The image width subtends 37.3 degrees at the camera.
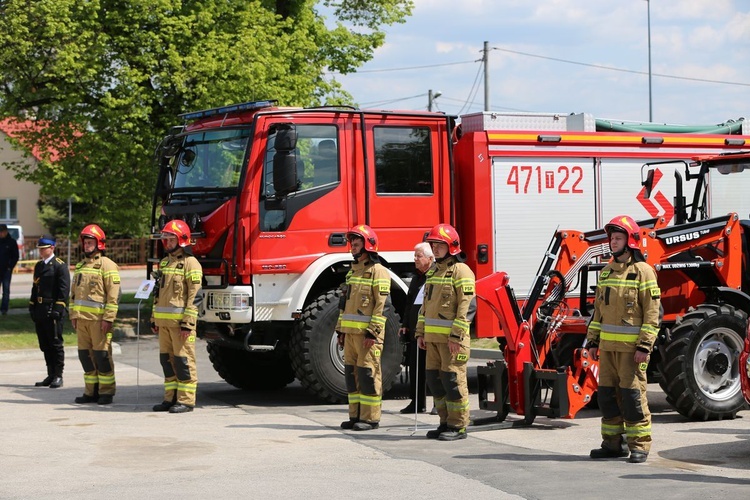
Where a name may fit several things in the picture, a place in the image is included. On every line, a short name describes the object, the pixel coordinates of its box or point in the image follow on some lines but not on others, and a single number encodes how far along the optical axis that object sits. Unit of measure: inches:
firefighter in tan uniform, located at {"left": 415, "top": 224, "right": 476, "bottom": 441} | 391.2
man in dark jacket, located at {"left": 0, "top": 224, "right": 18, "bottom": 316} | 890.1
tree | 836.0
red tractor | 414.9
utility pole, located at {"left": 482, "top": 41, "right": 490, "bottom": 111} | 1493.6
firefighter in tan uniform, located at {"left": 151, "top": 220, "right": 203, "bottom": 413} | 466.3
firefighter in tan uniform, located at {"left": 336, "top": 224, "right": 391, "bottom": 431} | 420.2
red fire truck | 477.7
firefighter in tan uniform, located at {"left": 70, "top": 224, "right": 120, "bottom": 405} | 498.3
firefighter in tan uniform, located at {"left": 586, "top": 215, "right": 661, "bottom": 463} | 350.0
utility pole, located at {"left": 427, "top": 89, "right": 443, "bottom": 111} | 2044.5
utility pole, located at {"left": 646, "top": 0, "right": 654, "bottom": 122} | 1417.6
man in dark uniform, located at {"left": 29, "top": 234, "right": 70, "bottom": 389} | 547.5
